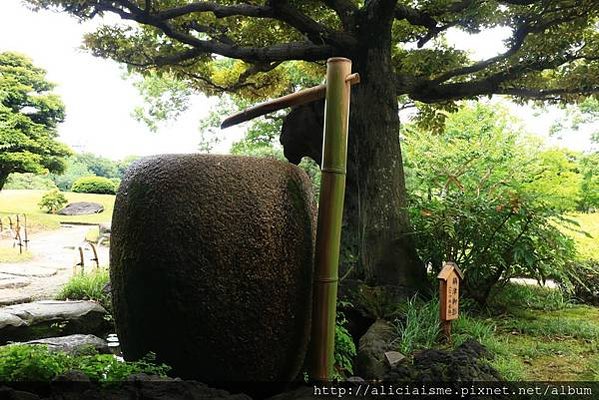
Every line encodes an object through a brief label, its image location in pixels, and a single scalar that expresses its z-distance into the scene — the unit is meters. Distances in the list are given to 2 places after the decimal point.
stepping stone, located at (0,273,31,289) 5.62
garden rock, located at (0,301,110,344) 4.07
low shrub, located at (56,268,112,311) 5.06
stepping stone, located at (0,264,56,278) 6.29
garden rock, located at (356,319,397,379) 2.81
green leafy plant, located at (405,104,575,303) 3.85
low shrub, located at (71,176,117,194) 15.15
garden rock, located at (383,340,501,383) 2.10
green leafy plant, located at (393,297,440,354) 3.05
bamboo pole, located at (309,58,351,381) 2.30
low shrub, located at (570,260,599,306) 4.82
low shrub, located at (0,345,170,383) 1.77
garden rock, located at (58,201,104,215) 13.16
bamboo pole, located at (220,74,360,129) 2.44
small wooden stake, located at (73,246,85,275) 5.60
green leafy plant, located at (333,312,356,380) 2.85
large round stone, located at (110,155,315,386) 2.06
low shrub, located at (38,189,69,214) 13.21
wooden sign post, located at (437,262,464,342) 3.10
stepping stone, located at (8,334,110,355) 3.26
